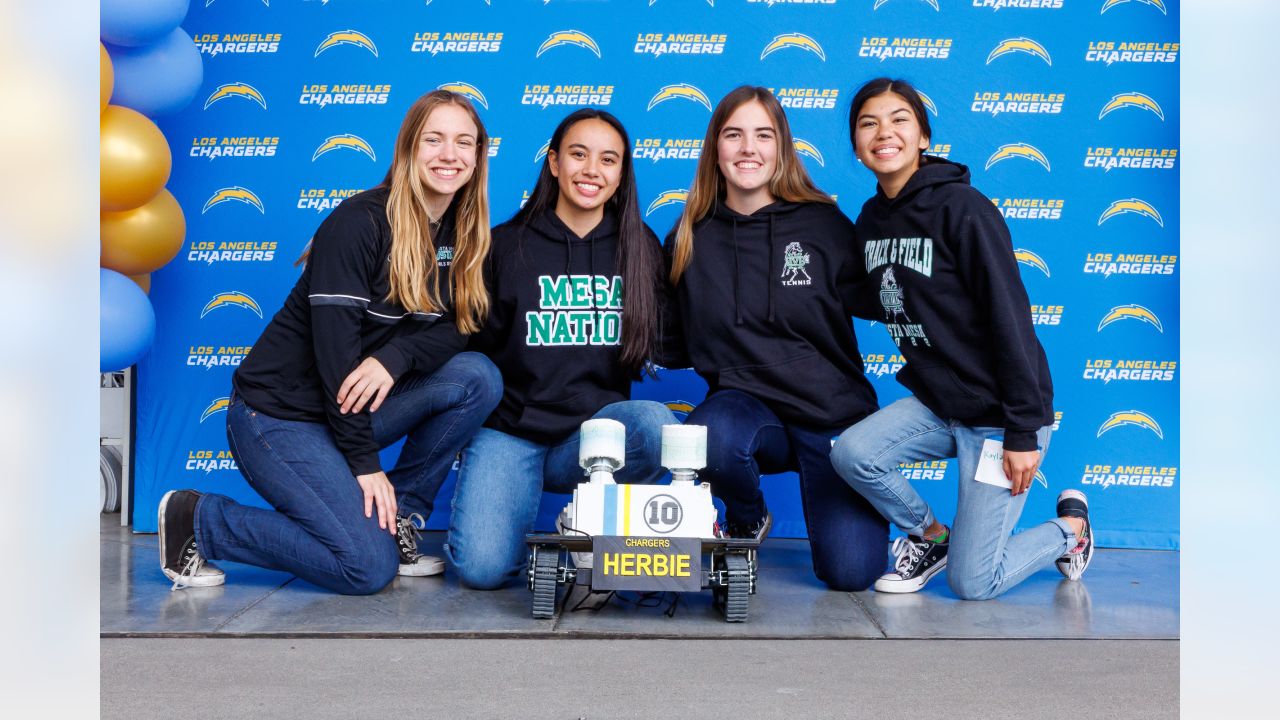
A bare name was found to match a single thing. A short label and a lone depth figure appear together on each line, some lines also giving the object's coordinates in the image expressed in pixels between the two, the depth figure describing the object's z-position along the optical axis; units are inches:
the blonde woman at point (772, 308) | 106.7
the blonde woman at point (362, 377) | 97.7
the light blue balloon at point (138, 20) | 105.7
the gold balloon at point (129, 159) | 107.0
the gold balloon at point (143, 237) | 114.0
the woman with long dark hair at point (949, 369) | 96.3
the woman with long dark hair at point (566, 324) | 105.5
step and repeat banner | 132.8
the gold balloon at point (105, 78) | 102.5
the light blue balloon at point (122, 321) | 109.5
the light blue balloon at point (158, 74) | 113.3
